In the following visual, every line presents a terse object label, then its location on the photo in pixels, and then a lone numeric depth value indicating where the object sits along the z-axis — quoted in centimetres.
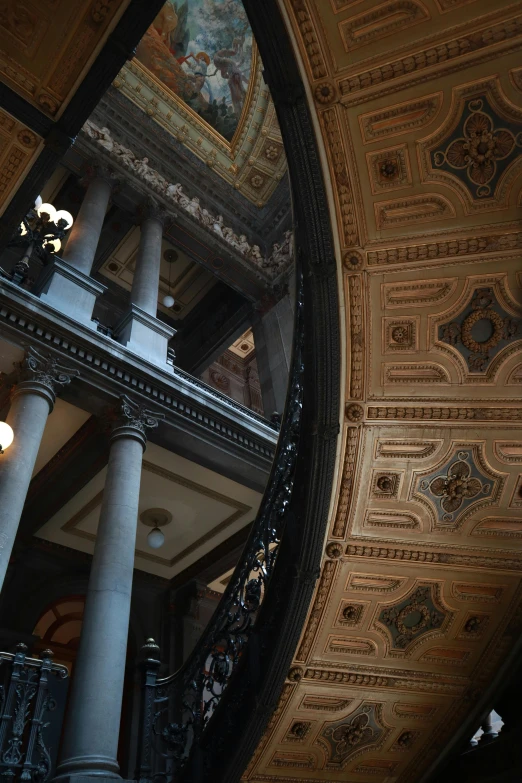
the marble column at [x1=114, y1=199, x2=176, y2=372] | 927
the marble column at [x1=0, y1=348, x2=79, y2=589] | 598
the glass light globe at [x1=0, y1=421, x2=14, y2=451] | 580
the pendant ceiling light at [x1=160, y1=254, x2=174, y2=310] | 1320
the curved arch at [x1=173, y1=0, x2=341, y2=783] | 390
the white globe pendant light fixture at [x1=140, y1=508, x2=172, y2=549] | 1034
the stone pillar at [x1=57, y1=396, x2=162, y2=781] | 526
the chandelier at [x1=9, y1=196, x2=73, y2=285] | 728
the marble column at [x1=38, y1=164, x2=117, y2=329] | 859
